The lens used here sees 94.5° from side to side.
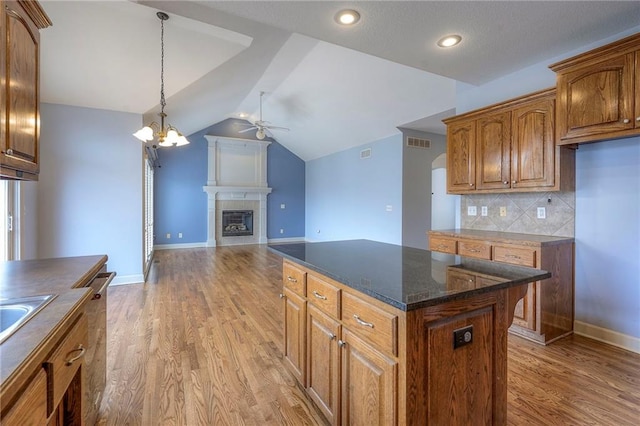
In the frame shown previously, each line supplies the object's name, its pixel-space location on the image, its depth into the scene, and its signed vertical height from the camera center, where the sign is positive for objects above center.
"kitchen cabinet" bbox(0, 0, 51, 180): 1.30 +0.60
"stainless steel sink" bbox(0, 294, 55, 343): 1.05 -0.36
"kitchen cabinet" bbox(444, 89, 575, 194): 2.71 +0.64
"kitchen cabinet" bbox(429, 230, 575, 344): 2.57 -0.63
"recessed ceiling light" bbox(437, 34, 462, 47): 2.39 +1.42
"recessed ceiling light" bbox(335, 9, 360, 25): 2.07 +1.40
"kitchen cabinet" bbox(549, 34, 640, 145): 2.15 +0.93
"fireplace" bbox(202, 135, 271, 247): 8.49 +0.60
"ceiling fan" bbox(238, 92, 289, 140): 6.11 +1.75
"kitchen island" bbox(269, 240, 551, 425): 1.11 -0.53
